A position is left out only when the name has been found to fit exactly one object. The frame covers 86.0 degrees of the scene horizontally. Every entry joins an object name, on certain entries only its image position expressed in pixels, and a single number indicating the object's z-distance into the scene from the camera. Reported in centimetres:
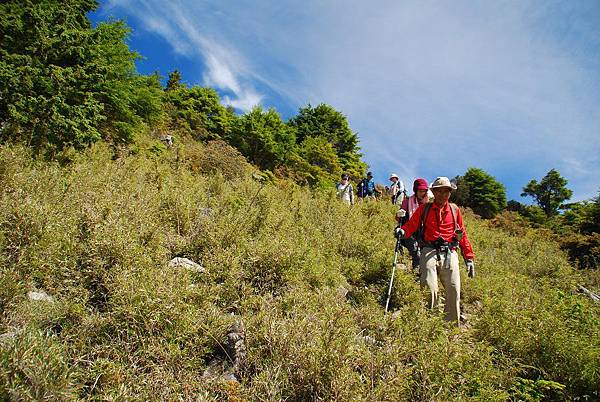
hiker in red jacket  508
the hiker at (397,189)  1337
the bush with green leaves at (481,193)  3794
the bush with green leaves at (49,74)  725
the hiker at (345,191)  1306
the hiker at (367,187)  1706
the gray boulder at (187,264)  427
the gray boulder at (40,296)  316
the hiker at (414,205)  622
